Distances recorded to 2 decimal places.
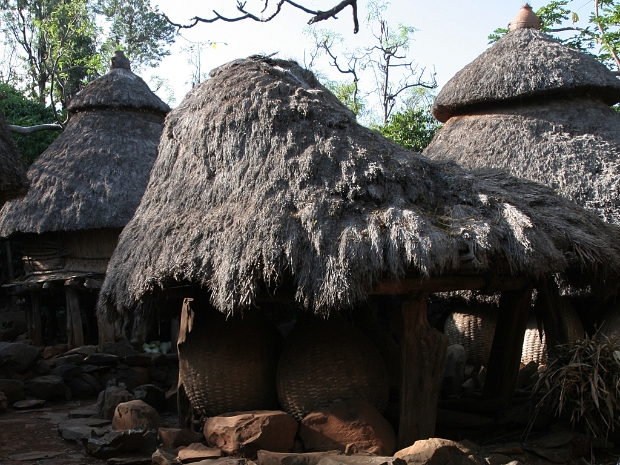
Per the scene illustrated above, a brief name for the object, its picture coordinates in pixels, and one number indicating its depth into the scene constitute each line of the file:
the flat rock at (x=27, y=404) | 8.41
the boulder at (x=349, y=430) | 5.13
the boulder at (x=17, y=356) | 9.16
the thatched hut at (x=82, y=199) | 11.55
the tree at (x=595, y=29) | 14.05
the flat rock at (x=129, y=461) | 5.49
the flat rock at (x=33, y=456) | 5.87
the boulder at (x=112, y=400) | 7.08
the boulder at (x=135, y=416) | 6.27
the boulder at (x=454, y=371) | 7.53
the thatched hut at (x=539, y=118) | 8.56
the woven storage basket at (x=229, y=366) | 5.88
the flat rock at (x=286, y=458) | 4.73
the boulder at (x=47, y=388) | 8.88
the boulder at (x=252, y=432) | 5.13
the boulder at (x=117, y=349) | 9.98
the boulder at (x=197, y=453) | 5.06
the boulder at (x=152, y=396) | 7.68
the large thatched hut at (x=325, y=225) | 5.00
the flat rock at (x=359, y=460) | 4.57
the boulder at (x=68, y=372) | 9.34
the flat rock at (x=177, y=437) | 5.52
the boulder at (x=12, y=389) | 8.54
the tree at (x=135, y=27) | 27.09
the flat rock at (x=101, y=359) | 9.66
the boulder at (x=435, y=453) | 4.63
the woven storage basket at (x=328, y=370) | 5.54
